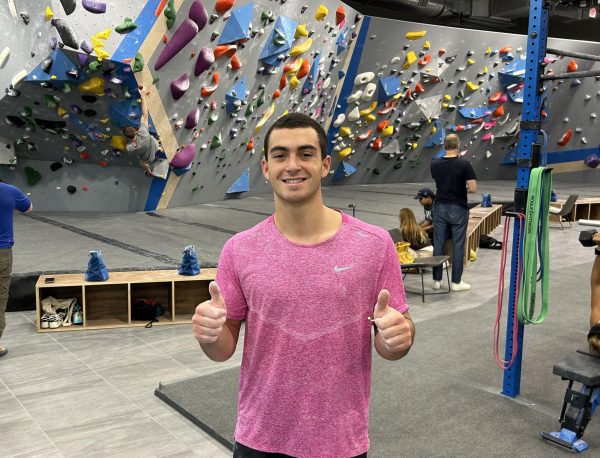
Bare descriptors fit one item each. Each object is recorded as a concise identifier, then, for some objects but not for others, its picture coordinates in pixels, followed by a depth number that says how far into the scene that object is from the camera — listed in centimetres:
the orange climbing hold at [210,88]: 871
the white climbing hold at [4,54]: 684
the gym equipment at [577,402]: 297
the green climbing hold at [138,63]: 718
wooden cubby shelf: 500
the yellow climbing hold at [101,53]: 678
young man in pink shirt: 144
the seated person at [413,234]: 689
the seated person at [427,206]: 731
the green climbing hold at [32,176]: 870
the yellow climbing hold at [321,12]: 1009
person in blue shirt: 419
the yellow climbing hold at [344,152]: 1411
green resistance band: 317
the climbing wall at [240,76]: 814
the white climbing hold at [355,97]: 1307
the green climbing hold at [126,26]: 696
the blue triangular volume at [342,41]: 1137
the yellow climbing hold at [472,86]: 1479
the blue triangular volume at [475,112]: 1538
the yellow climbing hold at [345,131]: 1355
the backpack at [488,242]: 907
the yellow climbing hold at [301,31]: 973
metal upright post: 335
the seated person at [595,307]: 315
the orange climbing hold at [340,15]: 1071
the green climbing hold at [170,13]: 729
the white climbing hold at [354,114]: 1330
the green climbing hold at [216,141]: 978
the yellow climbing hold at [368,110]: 1347
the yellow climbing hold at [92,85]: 727
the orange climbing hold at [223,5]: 789
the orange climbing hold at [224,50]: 840
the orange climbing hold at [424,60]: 1353
